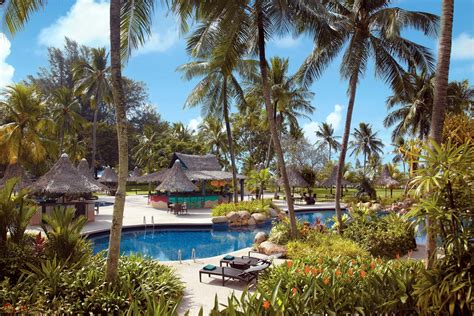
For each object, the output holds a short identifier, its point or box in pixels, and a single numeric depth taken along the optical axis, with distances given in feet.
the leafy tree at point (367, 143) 156.15
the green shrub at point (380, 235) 33.17
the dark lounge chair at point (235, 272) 25.44
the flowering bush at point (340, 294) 13.88
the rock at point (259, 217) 58.69
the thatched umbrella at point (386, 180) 102.72
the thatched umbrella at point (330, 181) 100.84
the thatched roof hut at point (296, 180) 92.17
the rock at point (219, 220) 56.85
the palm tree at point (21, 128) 66.75
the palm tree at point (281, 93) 78.54
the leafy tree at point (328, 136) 154.40
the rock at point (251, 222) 58.54
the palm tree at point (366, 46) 37.42
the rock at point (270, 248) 34.40
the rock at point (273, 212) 62.95
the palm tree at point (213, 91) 64.69
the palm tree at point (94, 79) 91.15
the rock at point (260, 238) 38.84
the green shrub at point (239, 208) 60.54
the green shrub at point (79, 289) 17.56
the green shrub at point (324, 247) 28.71
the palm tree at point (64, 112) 92.58
